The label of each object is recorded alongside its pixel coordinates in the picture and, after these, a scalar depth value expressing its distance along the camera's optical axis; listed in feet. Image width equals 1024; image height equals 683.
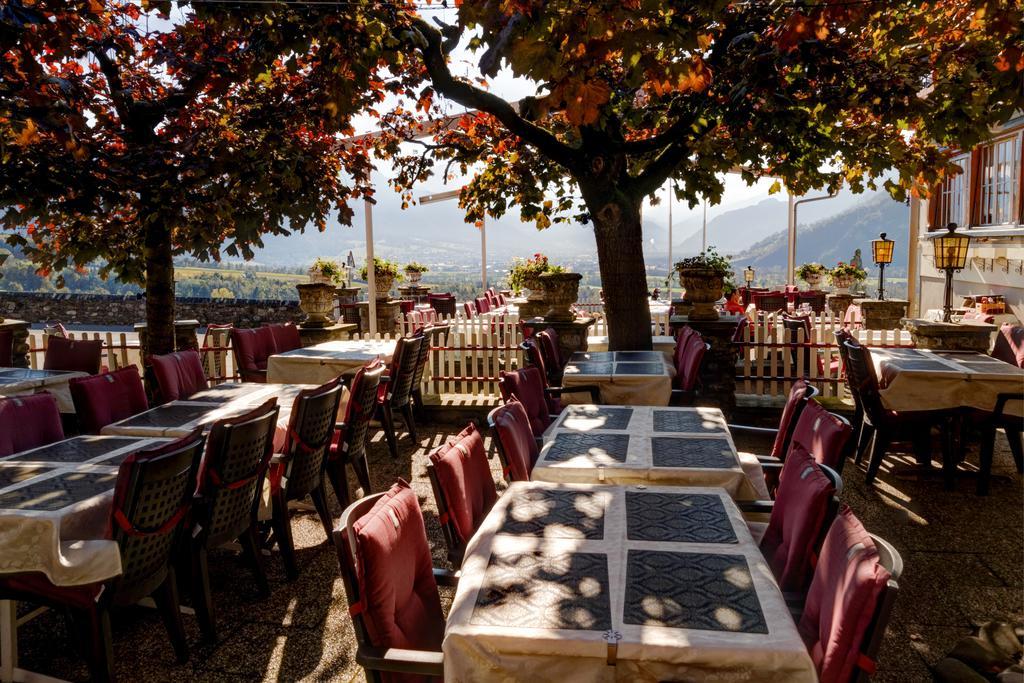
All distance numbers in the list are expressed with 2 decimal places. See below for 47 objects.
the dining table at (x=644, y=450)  10.09
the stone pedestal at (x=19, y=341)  26.86
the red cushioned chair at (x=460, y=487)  8.34
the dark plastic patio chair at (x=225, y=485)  10.80
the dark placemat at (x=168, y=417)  14.25
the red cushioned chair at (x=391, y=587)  6.26
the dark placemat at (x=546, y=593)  5.91
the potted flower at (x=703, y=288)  25.58
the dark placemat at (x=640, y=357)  21.27
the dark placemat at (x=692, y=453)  10.46
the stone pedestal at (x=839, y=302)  58.90
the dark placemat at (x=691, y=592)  5.85
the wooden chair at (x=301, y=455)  13.07
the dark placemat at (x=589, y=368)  19.22
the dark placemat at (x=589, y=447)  10.91
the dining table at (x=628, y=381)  18.30
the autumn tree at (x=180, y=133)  17.63
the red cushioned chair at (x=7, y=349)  25.61
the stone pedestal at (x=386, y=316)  55.56
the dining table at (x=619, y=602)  5.47
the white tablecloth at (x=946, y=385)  17.37
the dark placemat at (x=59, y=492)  9.13
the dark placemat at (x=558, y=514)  7.77
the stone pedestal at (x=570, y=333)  26.71
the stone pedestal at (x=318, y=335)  28.68
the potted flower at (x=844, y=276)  60.70
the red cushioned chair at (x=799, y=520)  7.38
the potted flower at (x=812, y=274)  66.23
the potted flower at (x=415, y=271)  69.31
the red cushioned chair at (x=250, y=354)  24.43
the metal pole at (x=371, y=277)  36.17
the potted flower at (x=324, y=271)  50.81
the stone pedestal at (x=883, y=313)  43.45
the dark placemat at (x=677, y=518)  7.64
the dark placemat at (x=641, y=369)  18.98
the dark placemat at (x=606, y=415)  13.11
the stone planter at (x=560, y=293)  26.86
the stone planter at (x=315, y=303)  28.91
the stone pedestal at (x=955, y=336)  21.43
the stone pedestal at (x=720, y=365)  25.35
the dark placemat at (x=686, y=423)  12.59
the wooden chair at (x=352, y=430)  15.84
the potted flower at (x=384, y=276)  54.70
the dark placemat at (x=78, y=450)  11.55
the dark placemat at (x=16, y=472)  10.21
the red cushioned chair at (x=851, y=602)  5.21
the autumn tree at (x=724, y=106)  14.15
